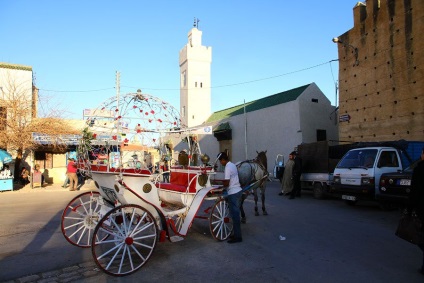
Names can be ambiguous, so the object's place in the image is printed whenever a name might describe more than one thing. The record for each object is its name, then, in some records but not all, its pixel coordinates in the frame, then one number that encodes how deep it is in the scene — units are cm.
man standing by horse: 670
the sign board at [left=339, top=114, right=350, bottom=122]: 1973
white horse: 856
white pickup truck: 1034
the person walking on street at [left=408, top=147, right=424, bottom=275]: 472
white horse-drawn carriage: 530
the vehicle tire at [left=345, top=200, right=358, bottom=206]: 1187
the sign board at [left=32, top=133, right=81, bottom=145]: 2157
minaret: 4162
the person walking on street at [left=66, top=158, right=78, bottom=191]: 1922
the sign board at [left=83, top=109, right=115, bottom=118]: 636
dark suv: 844
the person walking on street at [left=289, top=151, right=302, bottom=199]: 1400
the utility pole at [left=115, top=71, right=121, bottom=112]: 2665
